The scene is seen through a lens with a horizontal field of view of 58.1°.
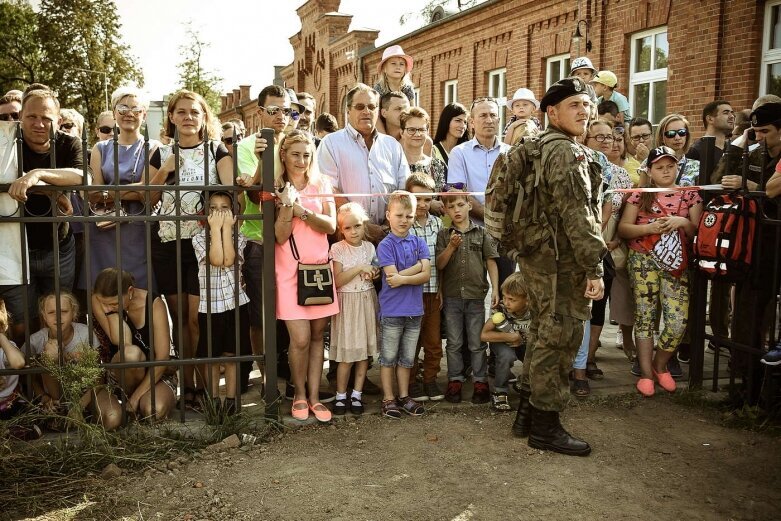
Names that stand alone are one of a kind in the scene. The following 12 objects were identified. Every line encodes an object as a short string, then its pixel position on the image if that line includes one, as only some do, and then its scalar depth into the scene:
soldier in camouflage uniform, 4.11
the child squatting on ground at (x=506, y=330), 5.04
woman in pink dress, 4.72
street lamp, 13.80
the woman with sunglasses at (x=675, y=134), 6.44
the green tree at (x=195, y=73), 34.09
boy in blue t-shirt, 4.96
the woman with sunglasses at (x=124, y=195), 4.82
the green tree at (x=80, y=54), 25.94
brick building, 10.35
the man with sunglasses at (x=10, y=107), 6.33
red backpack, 4.85
